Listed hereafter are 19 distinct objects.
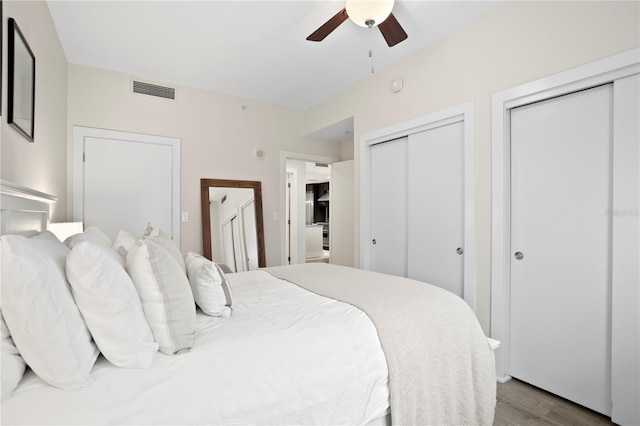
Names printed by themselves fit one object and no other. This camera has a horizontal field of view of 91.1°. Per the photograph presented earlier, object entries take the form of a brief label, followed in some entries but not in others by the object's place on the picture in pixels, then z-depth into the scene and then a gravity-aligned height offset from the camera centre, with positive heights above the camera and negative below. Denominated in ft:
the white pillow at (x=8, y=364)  2.70 -1.37
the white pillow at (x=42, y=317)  2.71 -0.95
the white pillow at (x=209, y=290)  4.74 -1.20
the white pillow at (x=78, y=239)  4.93 -0.45
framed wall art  4.63 +2.10
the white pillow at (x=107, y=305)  3.13 -0.96
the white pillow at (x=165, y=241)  5.26 -0.53
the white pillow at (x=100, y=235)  6.22 -0.49
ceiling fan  6.42 +4.16
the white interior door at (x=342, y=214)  15.03 -0.10
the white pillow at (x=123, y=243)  5.04 -0.55
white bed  2.96 -1.82
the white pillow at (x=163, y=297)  3.62 -1.03
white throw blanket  4.51 -2.20
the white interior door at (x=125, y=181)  10.26 +1.04
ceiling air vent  10.97 +4.35
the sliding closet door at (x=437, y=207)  8.63 +0.17
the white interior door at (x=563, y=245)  6.18 -0.70
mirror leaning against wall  12.23 -0.48
